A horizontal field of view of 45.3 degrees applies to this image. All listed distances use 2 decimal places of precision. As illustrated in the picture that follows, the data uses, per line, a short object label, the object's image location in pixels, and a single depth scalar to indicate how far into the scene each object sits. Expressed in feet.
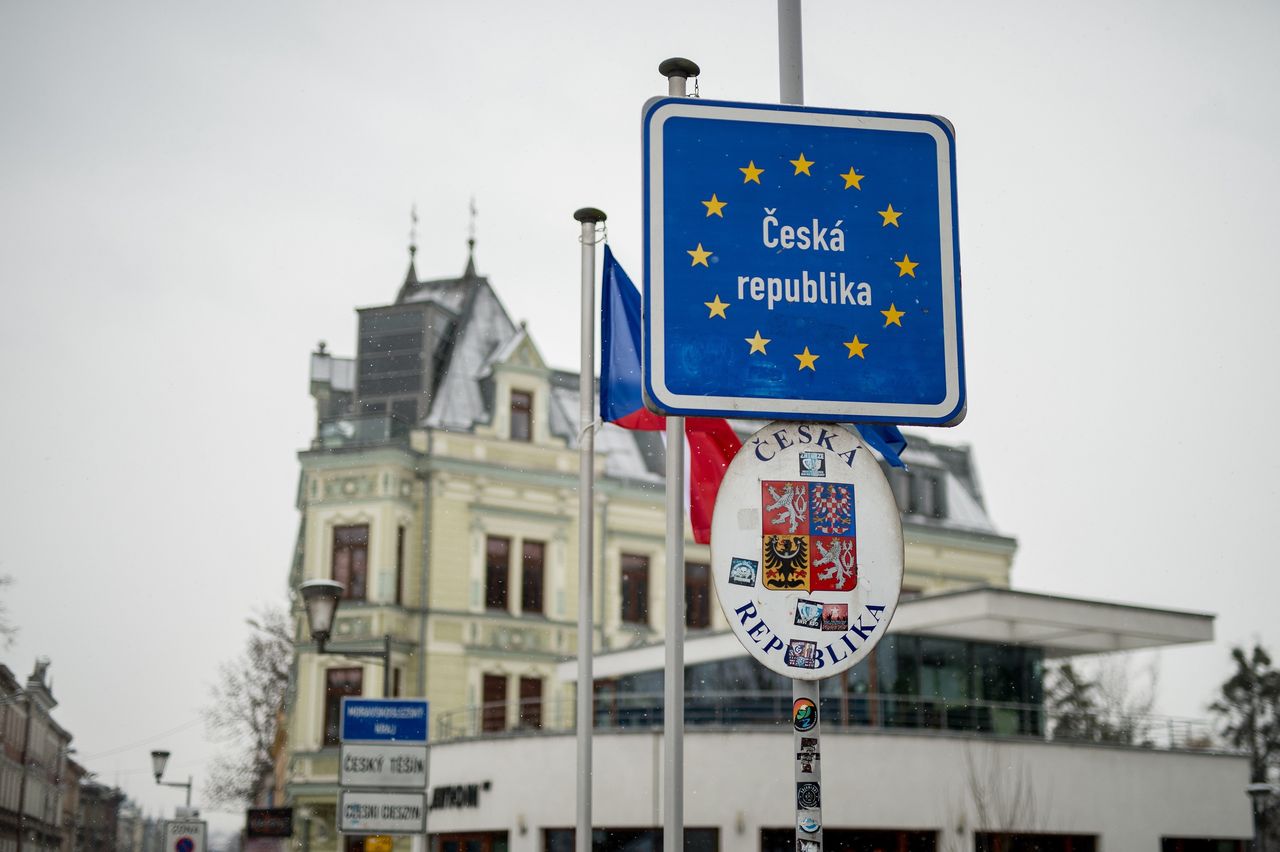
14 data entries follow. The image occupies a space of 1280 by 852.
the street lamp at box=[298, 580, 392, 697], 58.18
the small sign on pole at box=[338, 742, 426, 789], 45.96
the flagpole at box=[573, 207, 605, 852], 42.47
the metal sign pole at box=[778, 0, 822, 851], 14.44
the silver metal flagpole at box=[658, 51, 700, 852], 24.22
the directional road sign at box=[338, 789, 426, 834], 45.65
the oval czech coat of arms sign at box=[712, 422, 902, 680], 14.66
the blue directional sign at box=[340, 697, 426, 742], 46.47
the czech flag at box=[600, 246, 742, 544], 33.76
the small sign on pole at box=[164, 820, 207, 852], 79.77
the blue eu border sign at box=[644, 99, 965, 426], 15.64
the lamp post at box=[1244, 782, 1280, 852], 101.76
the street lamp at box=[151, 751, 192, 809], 120.26
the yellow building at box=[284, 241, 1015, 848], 121.08
